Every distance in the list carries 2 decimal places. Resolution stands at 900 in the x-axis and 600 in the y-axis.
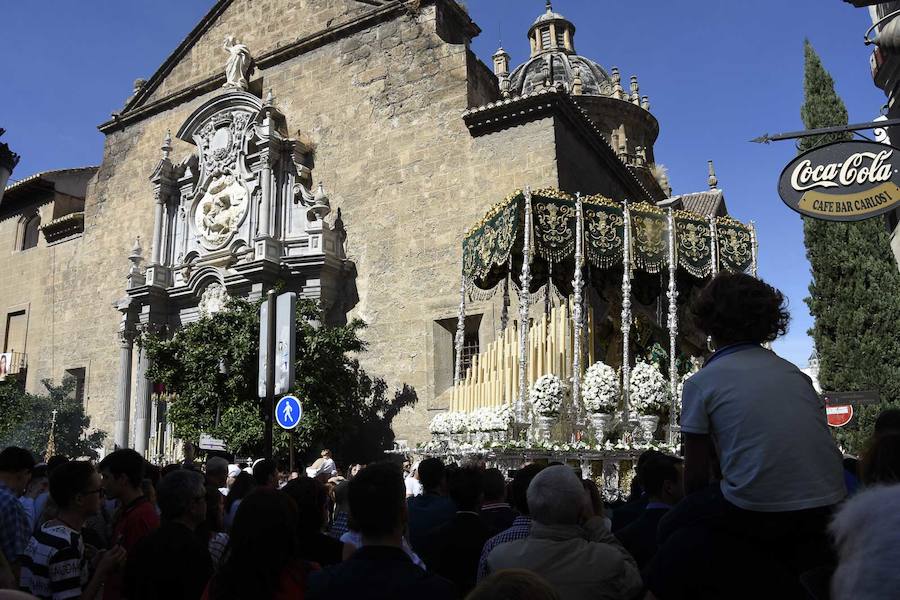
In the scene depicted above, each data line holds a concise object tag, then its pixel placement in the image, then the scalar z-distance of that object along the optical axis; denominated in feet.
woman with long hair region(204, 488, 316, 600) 9.25
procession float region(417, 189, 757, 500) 35.70
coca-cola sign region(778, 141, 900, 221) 28.37
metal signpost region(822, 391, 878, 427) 45.14
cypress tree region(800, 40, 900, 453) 57.11
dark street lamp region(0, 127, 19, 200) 25.86
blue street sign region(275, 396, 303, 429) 33.53
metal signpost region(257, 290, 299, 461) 34.76
